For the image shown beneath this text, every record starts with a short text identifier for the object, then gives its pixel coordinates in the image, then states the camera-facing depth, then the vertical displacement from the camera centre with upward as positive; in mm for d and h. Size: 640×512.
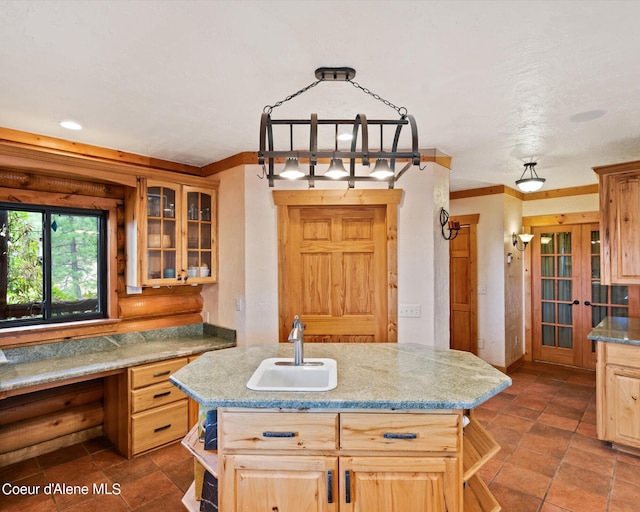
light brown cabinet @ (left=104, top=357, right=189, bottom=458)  2799 -1193
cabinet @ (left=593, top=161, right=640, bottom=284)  3105 +311
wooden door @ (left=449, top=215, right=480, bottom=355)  5012 -410
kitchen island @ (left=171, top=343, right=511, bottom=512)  1587 -844
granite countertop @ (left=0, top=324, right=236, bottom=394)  2502 -762
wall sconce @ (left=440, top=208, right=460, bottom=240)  3342 +330
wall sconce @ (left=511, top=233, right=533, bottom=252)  5054 +283
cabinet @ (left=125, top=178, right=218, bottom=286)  3166 +248
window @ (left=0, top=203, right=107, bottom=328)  2840 -23
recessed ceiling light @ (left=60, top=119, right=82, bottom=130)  2560 +989
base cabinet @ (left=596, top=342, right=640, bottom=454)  2826 -1099
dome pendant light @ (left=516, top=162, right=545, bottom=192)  3557 +746
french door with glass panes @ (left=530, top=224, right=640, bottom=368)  4816 -506
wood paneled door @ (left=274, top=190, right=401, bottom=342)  3348 -109
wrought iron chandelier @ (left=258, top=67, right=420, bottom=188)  1607 +490
